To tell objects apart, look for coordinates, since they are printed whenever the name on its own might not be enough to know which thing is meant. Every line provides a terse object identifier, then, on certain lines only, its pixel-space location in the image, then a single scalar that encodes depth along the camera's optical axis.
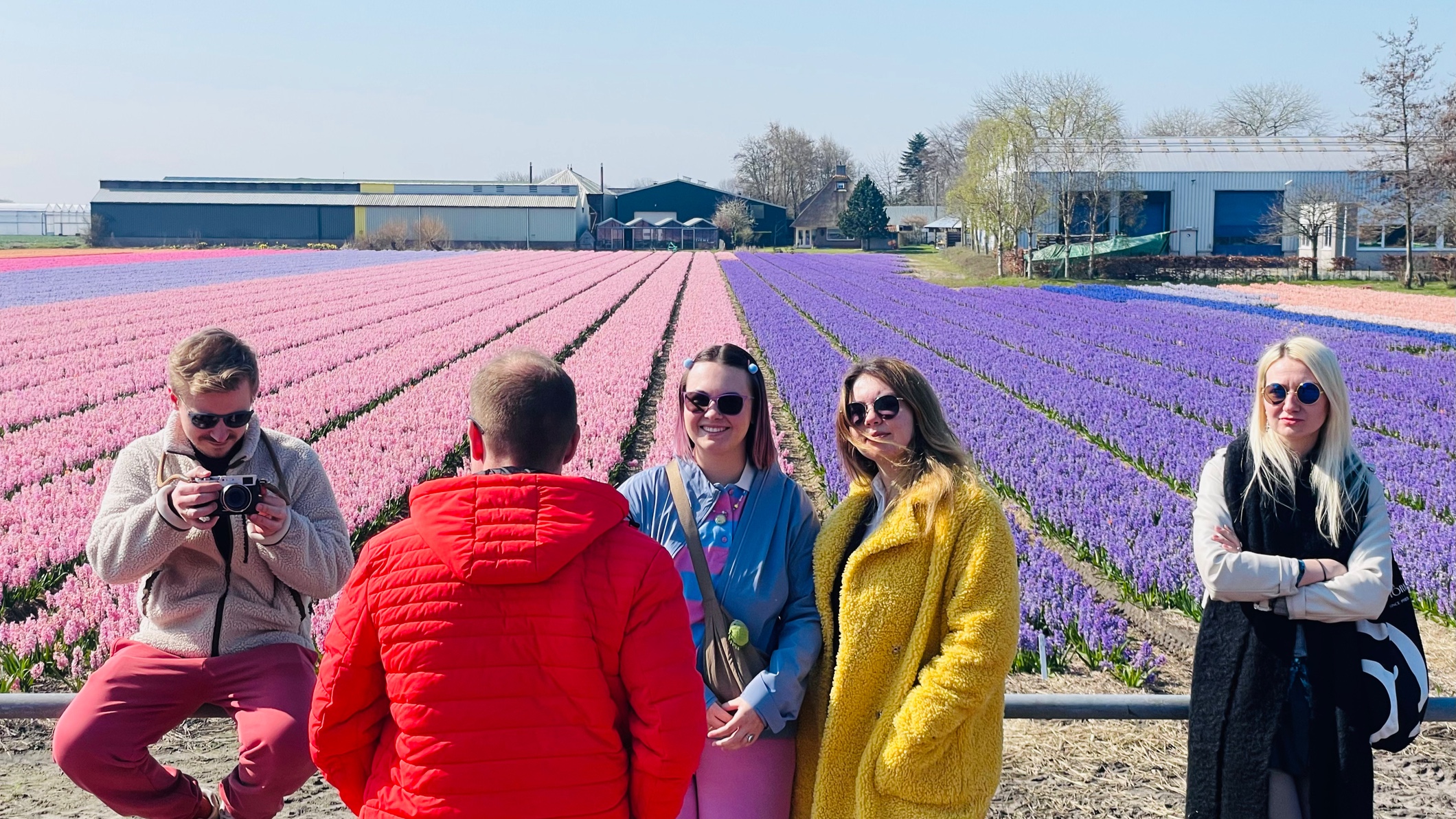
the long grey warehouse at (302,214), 80.75
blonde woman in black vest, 3.01
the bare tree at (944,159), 108.56
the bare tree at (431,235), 75.00
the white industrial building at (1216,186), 57.34
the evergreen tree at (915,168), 130.00
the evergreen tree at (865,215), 86.62
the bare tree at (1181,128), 87.44
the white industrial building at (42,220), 95.88
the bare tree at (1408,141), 41.19
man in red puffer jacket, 2.44
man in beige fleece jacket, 3.40
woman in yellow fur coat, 2.82
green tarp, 47.69
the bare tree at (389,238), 73.92
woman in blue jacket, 2.97
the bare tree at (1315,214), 49.53
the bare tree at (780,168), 117.88
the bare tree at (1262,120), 87.94
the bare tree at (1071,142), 47.62
